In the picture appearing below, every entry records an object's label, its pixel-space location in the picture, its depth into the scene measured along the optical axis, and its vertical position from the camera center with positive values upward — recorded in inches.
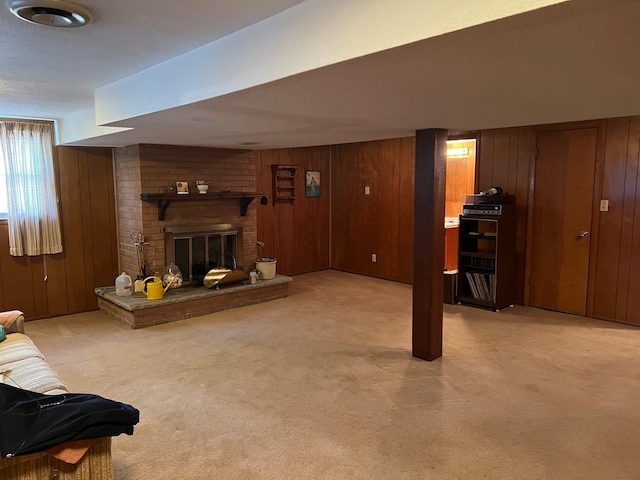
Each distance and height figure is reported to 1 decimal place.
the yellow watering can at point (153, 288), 175.5 -37.8
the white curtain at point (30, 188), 175.5 +1.8
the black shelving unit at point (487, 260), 189.6 -30.1
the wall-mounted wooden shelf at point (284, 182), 257.6 +5.8
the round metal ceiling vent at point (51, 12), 60.8 +25.6
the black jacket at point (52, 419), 63.7 -34.1
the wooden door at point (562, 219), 179.6 -11.5
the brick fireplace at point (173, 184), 185.3 +1.0
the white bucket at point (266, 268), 214.8 -36.6
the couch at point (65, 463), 66.2 -41.5
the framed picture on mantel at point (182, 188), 190.0 +1.8
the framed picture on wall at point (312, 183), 275.5 +5.5
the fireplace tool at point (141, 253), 185.5 -25.4
